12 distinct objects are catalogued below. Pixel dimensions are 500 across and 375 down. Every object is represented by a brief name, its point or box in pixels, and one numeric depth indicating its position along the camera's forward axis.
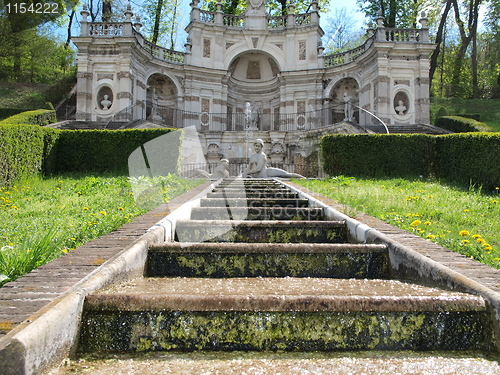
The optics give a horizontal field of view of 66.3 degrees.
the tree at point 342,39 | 41.59
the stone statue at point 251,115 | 27.51
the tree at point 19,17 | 31.05
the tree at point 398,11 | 32.03
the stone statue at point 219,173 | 14.48
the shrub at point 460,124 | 20.27
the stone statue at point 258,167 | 12.51
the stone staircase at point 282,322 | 2.31
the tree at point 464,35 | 33.19
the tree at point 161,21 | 34.09
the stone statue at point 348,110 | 22.89
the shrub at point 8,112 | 25.33
